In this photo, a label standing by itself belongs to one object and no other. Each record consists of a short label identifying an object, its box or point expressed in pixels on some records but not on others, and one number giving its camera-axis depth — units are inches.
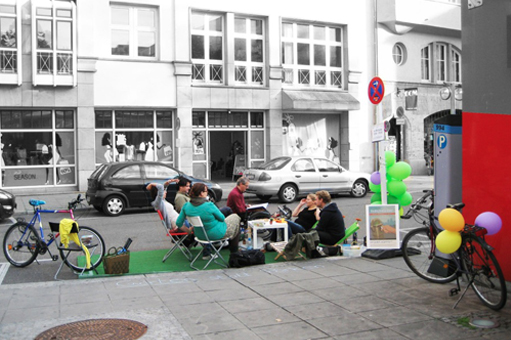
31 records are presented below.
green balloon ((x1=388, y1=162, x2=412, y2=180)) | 381.7
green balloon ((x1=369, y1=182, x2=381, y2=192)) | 400.2
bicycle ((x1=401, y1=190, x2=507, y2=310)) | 237.9
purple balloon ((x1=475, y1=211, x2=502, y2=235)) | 244.7
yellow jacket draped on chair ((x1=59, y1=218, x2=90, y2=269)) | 331.3
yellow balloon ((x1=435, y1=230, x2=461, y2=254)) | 248.1
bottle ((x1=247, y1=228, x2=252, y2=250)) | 399.9
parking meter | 304.2
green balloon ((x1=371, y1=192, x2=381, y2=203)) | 406.6
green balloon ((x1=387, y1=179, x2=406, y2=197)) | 384.5
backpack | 347.9
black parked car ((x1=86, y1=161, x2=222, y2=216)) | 625.3
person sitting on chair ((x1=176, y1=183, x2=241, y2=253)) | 347.6
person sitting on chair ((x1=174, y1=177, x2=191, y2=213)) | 412.2
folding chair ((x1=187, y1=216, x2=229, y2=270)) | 345.1
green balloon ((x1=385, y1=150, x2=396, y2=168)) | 393.7
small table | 384.2
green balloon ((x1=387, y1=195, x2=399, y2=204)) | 390.9
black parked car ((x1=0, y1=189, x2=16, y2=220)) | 576.1
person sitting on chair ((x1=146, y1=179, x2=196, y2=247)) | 382.0
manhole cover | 217.0
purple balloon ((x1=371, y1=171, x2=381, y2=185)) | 396.2
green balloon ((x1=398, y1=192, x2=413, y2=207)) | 390.3
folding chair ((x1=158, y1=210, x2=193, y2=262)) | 373.7
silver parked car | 731.4
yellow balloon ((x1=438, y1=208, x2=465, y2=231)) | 245.4
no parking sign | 382.3
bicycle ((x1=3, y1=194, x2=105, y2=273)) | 353.4
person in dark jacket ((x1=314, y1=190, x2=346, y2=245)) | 376.5
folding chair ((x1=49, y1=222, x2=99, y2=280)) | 332.2
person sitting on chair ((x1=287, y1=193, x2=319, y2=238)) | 405.1
